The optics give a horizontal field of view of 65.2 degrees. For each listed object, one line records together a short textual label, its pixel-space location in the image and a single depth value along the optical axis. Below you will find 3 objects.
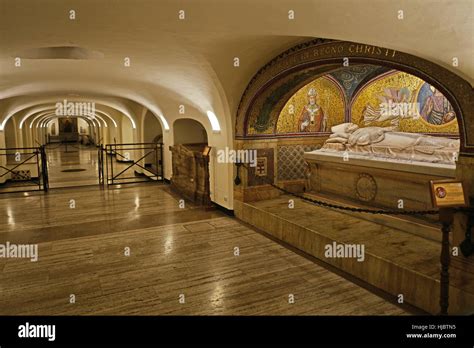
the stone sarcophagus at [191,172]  8.38
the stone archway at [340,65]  3.83
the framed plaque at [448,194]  3.16
